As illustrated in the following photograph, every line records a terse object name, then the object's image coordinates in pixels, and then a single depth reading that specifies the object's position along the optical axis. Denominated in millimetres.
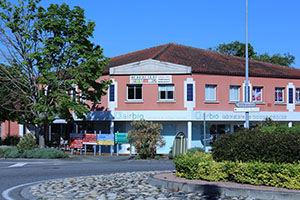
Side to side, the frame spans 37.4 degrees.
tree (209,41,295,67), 61781
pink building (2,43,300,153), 32156
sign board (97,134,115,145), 30667
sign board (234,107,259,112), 19875
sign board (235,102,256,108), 19922
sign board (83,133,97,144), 31180
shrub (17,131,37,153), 27844
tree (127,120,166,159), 27125
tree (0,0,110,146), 27500
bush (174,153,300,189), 10091
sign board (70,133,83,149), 31625
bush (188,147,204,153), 29130
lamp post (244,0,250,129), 22539
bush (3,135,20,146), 37844
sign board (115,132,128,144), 30188
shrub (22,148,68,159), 26609
